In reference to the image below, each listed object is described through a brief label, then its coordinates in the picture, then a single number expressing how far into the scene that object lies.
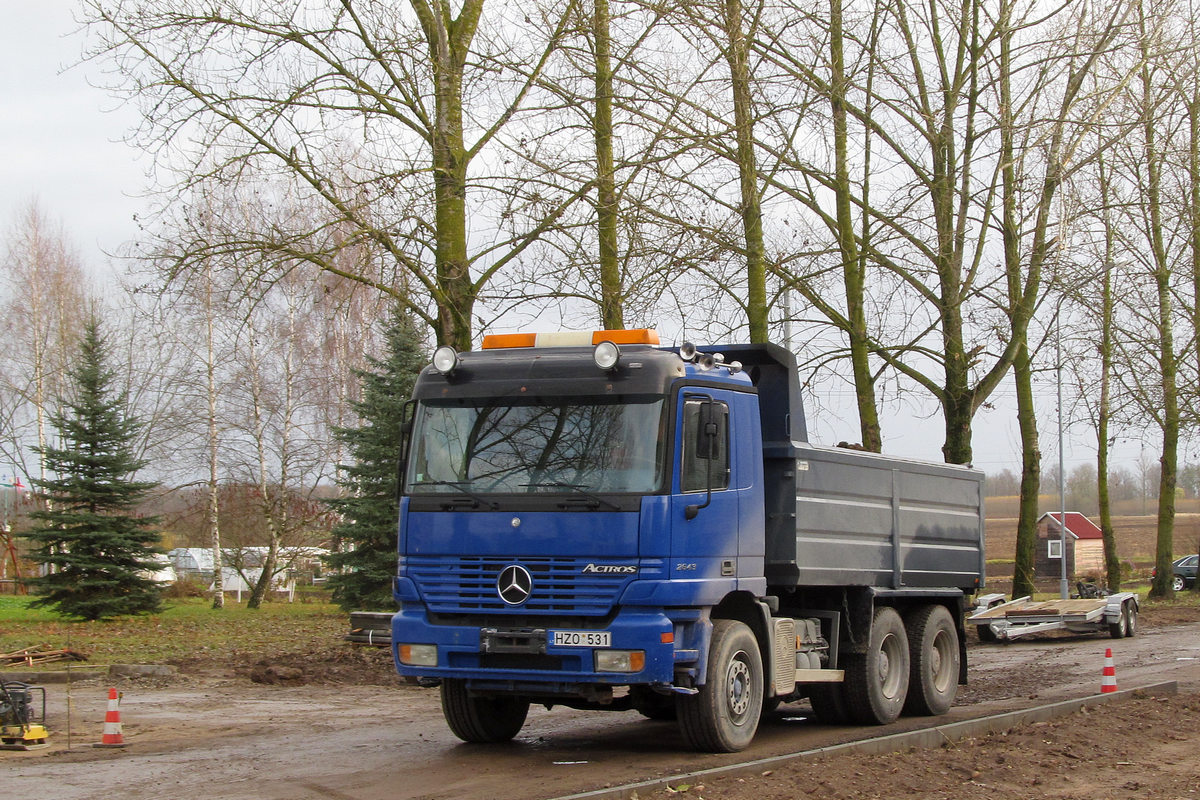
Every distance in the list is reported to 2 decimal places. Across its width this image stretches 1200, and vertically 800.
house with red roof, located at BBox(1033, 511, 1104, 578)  66.44
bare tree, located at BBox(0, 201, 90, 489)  46.00
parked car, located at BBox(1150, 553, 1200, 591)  51.33
